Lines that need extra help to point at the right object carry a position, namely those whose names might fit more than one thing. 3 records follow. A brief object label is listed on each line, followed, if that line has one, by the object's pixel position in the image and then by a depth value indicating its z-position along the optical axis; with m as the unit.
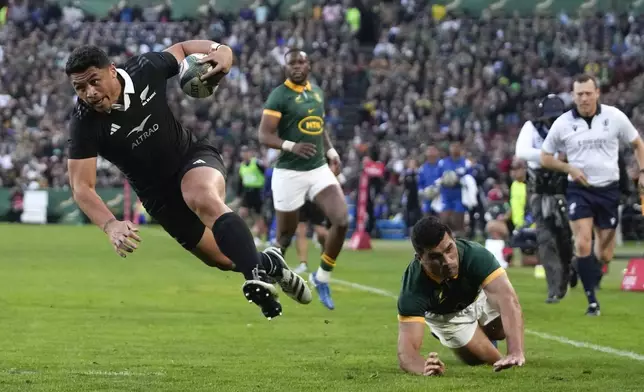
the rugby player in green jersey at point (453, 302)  16.81
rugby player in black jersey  17.22
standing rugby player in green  29.33
